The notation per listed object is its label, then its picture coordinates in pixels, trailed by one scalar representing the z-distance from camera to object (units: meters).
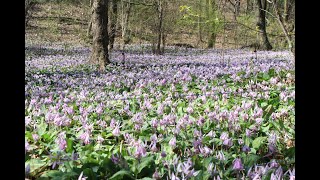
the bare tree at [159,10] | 15.58
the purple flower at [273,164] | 2.22
